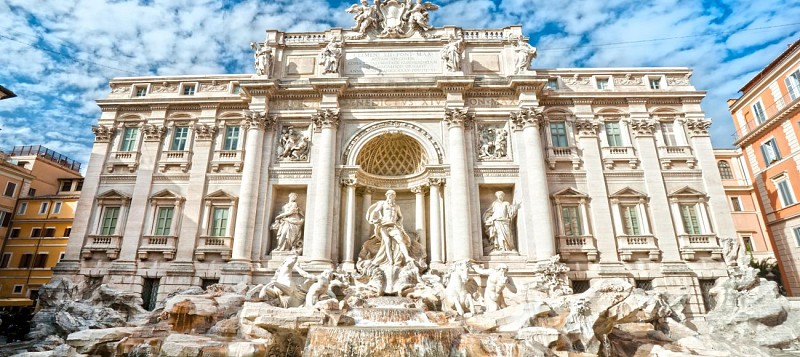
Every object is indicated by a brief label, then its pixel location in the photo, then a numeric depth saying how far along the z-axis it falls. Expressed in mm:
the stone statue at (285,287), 14328
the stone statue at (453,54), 20766
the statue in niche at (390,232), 17734
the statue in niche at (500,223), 18406
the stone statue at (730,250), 17922
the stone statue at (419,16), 21969
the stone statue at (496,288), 14391
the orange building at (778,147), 21703
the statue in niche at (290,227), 18625
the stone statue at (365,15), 21953
